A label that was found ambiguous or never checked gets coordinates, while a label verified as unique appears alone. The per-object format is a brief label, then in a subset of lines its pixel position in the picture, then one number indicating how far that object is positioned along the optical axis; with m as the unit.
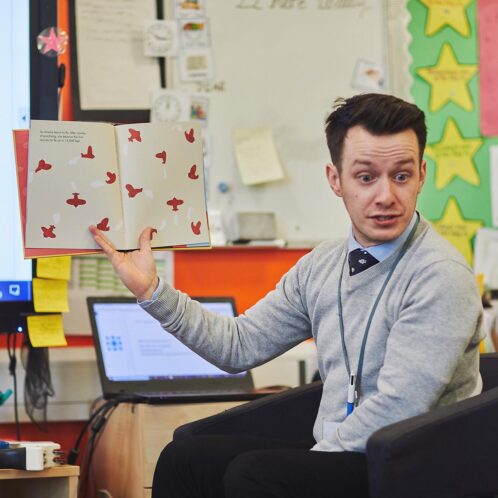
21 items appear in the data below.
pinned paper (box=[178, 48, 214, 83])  5.21
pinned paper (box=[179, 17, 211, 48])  5.21
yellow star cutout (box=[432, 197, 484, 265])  5.43
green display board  5.44
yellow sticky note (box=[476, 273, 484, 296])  5.35
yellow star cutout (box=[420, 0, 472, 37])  5.47
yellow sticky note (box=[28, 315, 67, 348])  4.23
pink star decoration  4.15
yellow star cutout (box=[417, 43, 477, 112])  5.46
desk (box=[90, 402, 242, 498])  3.79
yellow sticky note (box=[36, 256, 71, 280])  4.24
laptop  4.38
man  2.67
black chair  2.44
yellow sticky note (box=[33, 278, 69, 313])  4.21
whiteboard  5.25
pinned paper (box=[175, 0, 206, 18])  5.22
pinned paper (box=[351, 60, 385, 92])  5.37
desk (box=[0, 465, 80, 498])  3.47
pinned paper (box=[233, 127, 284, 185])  5.24
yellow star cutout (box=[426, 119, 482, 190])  5.44
